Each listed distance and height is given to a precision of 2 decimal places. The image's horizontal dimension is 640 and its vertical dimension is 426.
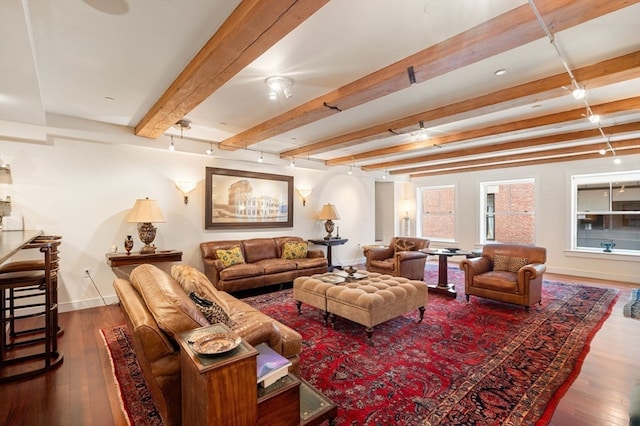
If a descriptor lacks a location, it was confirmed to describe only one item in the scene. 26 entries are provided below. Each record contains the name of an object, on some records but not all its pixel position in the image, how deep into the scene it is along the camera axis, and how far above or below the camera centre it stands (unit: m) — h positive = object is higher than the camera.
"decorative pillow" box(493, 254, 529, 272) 4.36 -0.75
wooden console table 3.92 -0.62
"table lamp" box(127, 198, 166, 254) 4.06 -0.06
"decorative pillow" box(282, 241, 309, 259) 5.59 -0.70
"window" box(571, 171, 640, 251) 5.66 +0.07
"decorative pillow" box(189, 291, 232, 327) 2.00 -0.68
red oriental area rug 1.96 -1.31
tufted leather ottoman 2.96 -0.93
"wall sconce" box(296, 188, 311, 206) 6.48 +0.47
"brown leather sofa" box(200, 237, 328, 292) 4.49 -0.87
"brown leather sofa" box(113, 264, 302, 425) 1.56 -0.67
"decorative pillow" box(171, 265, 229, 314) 2.40 -0.59
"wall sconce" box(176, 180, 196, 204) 4.82 +0.45
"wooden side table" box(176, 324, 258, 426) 1.21 -0.75
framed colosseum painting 5.18 +0.28
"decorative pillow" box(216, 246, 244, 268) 4.72 -0.70
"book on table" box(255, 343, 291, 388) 1.46 -0.81
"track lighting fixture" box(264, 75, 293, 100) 2.65 +1.21
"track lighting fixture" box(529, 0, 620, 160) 1.64 +1.12
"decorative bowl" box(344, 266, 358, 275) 4.05 -0.80
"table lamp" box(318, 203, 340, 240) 6.45 -0.02
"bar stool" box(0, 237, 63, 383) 2.41 -0.89
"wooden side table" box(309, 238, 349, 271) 6.38 -0.64
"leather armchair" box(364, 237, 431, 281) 5.12 -0.83
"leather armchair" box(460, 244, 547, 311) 3.83 -0.86
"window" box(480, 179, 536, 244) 6.85 +0.05
